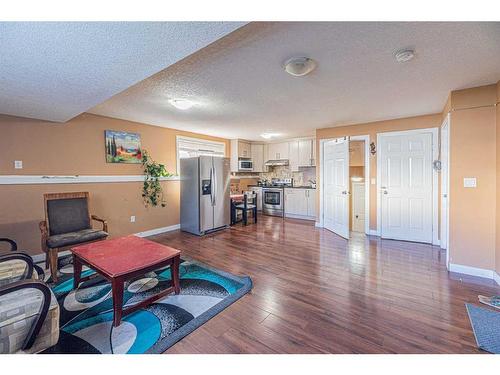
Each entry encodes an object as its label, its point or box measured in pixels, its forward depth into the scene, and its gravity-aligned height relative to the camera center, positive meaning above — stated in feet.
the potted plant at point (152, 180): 14.76 +0.26
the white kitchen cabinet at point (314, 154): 19.98 +2.49
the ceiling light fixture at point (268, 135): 18.44 +4.02
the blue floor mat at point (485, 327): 5.19 -3.76
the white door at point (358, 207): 16.66 -1.86
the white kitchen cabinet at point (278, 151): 21.95 +3.20
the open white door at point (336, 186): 14.30 -0.26
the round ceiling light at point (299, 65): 6.57 +3.52
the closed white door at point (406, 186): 12.94 -0.26
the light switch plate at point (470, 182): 8.84 -0.04
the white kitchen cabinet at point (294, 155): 21.13 +2.61
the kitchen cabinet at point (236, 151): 21.39 +3.09
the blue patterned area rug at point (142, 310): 5.39 -3.77
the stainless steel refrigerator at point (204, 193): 14.85 -0.69
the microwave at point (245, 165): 21.58 +1.81
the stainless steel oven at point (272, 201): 21.59 -1.75
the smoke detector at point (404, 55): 6.15 +3.55
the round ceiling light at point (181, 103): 10.10 +3.67
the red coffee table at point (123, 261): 6.00 -2.31
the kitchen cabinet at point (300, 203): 19.89 -1.88
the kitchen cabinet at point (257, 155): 23.30 +2.92
